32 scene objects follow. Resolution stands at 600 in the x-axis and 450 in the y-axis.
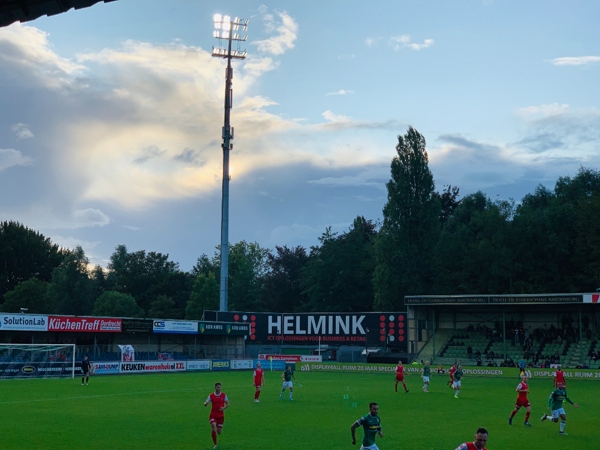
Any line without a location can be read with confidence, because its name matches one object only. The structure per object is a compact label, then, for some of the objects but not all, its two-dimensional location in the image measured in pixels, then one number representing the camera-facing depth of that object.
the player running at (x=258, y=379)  31.25
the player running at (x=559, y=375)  27.48
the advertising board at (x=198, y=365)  61.25
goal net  45.44
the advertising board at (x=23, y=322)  48.00
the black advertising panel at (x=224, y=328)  65.06
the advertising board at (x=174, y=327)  61.00
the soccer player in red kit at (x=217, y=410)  18.17
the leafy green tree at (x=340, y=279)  95.94
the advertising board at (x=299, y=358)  67.50
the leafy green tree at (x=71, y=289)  106.44
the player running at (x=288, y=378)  32.22
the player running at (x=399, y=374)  37.81
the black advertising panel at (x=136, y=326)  57.91
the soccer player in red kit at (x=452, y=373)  37.15
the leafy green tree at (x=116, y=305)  102.38
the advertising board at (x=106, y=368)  52.83
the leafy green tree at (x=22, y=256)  105.38
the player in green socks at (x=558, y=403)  21.59
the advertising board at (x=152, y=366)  55.78
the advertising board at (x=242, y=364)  65.19
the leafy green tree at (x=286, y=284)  106.38
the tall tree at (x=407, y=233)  79.44
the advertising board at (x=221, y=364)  63.27
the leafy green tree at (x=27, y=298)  97.74
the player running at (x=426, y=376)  37.17
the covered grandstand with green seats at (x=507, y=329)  58.25
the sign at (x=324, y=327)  67.00
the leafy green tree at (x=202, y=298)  105.44
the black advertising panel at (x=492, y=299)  57.38
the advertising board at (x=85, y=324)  52.16
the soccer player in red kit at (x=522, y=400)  23.57
